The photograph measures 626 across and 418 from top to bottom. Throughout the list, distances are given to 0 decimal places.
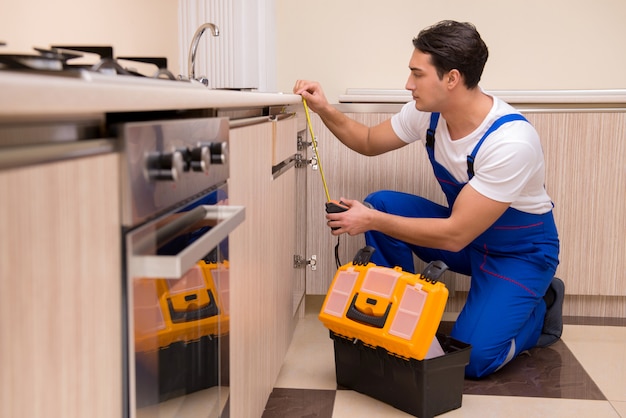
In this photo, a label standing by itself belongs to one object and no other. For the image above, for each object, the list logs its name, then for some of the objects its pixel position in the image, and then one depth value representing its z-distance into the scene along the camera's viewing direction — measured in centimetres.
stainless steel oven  84
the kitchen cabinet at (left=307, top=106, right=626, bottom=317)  277
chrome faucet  214
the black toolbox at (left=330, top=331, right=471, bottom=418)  202
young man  225
